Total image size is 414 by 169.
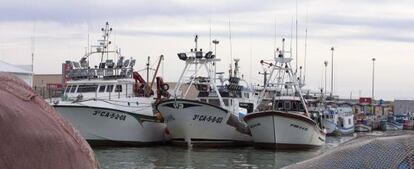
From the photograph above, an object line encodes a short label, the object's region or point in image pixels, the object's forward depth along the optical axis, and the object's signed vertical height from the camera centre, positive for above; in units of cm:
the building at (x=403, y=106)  10275 -296
